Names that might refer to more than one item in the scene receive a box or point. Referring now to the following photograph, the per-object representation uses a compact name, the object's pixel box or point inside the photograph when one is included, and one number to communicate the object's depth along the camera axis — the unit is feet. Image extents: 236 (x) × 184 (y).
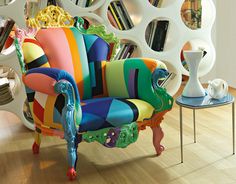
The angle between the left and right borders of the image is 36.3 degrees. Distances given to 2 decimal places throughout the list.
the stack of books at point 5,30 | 9.55
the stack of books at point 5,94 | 9.68
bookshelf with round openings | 9.54
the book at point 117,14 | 10.71
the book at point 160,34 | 11.51
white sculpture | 7.00
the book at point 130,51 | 11.17
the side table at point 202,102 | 6.66
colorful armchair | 6.59
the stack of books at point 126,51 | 11.16
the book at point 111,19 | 10.71
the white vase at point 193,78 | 7.23
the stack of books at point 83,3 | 10.05
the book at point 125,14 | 10.81
